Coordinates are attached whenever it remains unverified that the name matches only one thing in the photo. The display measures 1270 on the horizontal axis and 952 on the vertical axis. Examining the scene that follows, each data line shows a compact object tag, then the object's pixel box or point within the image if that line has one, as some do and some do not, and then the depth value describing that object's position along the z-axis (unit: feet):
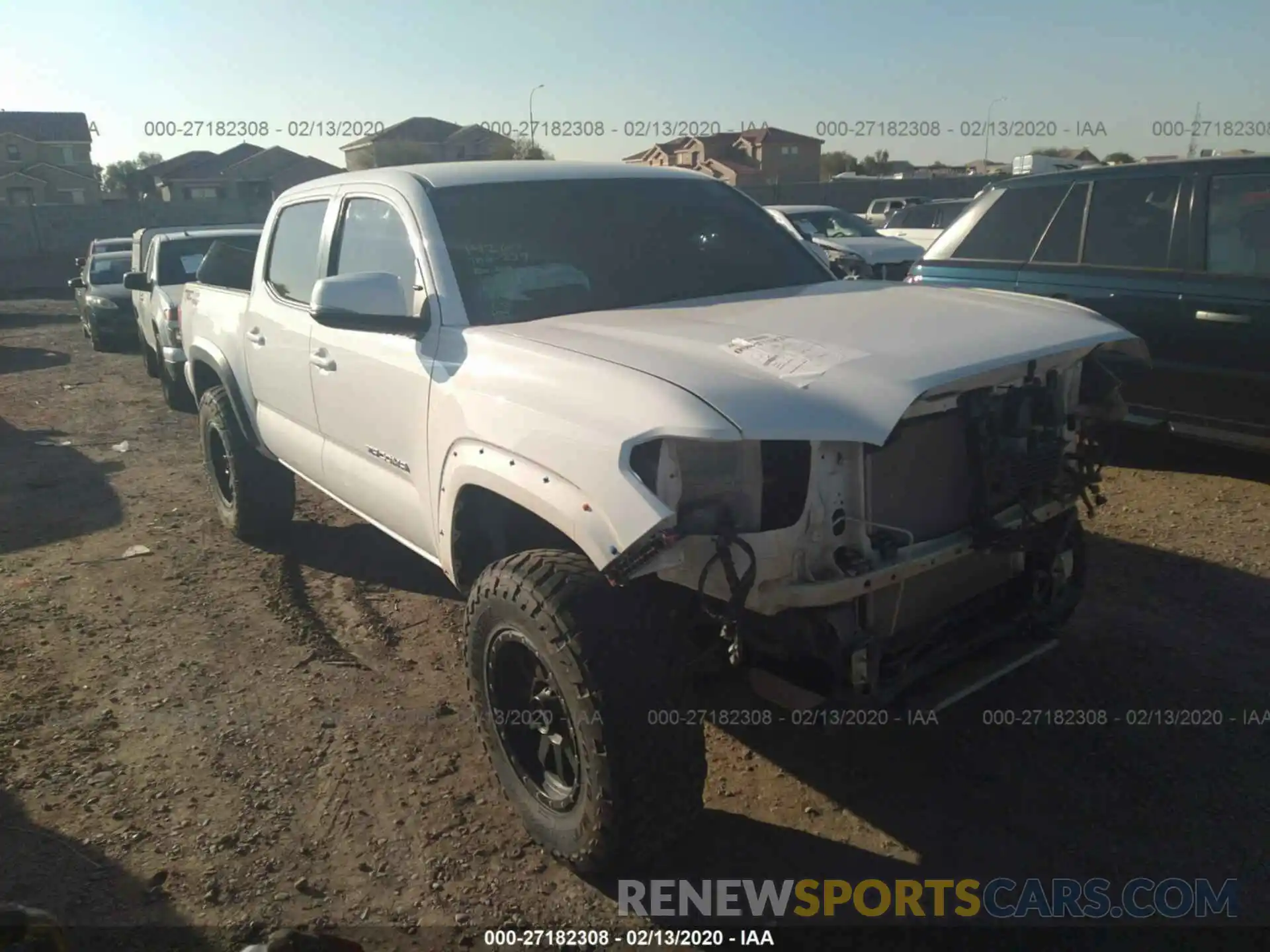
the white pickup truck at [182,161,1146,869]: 7.83
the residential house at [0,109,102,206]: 192.13
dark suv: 17.33
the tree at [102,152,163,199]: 176.11
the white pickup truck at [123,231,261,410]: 30.25
